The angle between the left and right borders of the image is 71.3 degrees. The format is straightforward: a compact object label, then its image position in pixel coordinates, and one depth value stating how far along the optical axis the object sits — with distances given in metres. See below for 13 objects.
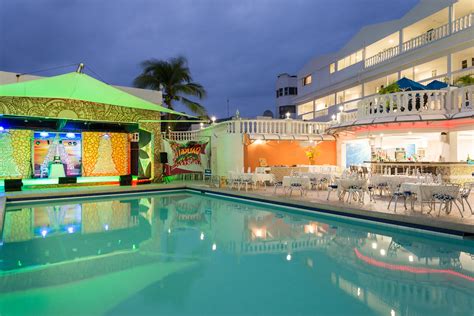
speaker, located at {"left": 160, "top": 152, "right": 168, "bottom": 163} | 17.55
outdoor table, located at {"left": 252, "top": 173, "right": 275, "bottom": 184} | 13.34
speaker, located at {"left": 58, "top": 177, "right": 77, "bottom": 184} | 15.95
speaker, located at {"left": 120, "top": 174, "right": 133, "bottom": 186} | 16.50
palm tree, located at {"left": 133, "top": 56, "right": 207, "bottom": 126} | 21.73
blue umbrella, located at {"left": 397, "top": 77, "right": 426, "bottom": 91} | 12.98
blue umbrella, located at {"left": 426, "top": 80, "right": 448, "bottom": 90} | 12.81
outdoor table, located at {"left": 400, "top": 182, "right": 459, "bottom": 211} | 7.79
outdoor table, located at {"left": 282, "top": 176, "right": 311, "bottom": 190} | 11.58
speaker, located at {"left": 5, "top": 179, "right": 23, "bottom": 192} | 13.77
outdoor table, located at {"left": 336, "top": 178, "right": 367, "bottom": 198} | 9.84
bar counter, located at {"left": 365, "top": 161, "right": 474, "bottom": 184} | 11.32
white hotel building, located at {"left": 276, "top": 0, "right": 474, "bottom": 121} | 16.94
